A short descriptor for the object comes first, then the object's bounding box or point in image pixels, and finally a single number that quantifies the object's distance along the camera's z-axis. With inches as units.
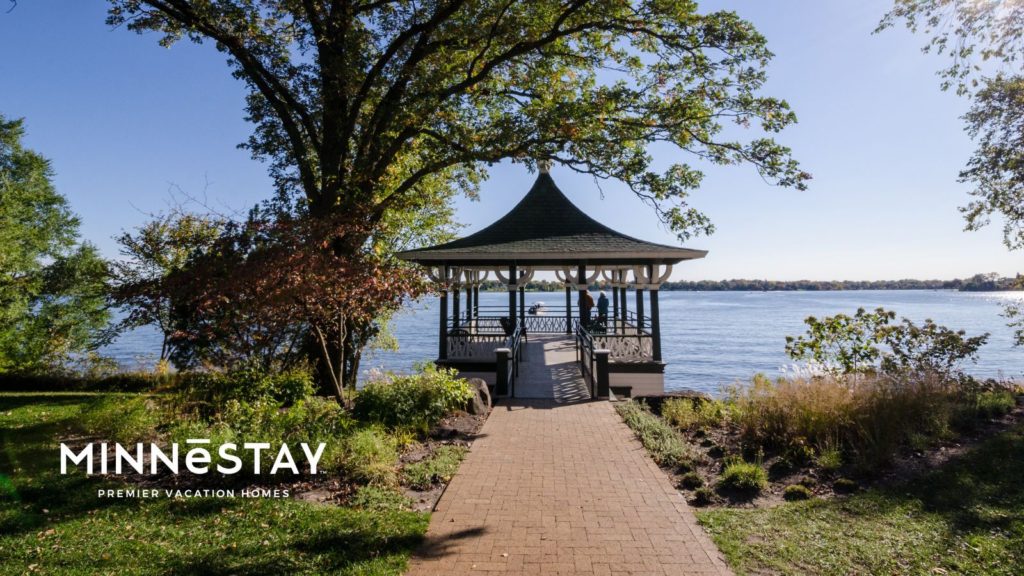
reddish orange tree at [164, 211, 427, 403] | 284.0
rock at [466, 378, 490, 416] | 382.6
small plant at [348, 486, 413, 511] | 209.9
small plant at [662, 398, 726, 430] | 340.2
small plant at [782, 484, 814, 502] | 226.8
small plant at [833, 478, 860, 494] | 232.2
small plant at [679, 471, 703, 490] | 238.4
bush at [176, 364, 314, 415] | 323.9
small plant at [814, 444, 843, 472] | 250.1
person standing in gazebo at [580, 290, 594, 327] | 612.8
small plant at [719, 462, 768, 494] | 234.4
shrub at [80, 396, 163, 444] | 266.7
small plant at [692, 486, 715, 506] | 219.9
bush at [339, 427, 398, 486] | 236.4
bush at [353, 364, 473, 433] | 323.0
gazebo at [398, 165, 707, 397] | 550.6
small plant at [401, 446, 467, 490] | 239.3
